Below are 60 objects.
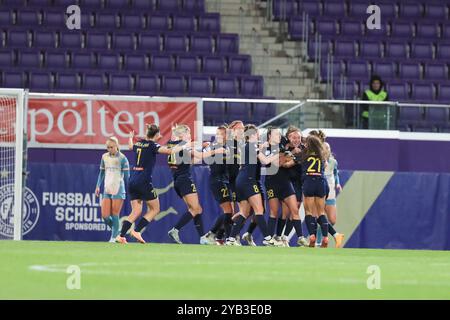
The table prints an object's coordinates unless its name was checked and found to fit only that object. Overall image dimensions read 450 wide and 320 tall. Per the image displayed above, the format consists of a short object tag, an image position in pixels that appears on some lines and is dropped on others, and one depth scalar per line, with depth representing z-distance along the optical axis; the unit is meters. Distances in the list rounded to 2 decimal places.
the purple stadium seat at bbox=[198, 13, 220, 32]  30.09
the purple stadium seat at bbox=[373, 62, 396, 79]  29.69
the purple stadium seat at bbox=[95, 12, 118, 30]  29.66
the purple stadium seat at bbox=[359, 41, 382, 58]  30.36
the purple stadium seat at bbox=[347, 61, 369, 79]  29.39
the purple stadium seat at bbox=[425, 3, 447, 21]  31.98
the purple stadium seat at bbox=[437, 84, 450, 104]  29.16
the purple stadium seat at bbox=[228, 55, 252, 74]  29.00
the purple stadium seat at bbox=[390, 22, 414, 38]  31.33
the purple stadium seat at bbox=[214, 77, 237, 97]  27.89
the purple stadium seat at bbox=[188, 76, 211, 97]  27.77
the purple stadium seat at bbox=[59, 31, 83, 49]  28.92
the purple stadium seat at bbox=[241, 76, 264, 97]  28.17
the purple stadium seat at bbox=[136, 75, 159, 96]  27.64
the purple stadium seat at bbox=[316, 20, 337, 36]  30.64
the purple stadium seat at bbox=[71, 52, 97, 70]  28.25
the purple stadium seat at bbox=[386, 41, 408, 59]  30.64
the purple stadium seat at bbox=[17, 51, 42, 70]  28.09
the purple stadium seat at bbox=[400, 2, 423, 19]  31.94
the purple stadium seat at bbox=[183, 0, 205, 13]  30.54
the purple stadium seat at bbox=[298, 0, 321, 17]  31.14
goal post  21.42
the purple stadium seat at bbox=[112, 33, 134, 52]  29.00
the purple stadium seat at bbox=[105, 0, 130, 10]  30.22
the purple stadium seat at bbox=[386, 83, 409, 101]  28.91
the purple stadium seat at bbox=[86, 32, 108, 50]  28.95
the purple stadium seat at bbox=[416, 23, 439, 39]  31.44
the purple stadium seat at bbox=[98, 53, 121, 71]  28.36
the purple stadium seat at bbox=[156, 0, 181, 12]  30.31
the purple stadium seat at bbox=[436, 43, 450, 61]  30.83
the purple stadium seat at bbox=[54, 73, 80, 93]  27.26
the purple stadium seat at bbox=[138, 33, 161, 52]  29.09
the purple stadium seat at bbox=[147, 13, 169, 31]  29.77
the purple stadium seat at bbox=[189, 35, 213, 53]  29.34
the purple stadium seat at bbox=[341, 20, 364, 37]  30.89
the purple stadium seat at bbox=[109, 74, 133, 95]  27.55
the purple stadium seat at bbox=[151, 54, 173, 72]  28.52
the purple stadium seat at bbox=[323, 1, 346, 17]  31.41
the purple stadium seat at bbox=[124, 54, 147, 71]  28.42
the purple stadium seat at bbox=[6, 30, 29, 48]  28.81
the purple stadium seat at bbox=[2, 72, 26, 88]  27.22
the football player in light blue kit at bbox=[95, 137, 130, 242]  22.48
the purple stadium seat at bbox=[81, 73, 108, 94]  27.33
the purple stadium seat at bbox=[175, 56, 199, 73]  28.56
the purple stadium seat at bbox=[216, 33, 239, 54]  29.59
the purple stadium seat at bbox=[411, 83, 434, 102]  29.11
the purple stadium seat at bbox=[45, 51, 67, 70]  28.14
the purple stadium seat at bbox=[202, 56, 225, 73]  28.69
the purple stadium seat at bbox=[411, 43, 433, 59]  30.75
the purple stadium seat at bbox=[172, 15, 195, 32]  29.84
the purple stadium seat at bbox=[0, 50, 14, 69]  28.03
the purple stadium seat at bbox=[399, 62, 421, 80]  29.98
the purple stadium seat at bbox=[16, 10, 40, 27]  29.41
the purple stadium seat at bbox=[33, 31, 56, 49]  28.89
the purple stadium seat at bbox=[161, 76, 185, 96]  27.72
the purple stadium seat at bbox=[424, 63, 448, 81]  30.09
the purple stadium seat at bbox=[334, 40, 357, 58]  30.06
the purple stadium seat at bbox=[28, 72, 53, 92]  27.16
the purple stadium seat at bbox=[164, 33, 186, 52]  29.19
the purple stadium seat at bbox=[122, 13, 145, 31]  29.70
